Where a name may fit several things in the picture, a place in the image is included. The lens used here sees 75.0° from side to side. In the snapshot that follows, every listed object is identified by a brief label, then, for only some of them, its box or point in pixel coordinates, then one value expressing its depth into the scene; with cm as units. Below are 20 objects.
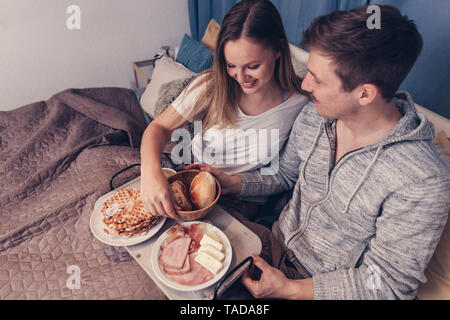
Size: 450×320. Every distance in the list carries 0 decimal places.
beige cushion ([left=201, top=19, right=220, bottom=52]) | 208
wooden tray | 71
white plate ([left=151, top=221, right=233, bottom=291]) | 69
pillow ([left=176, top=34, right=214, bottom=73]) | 193
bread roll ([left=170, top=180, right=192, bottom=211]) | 85
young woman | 97
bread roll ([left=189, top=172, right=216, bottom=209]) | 84
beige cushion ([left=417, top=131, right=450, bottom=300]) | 79
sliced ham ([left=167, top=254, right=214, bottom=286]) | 71
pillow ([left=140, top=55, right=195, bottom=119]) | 192
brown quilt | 90
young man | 71
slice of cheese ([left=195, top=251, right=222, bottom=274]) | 73
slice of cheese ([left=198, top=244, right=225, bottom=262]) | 75
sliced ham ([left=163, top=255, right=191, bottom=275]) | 73
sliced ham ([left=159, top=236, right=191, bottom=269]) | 74
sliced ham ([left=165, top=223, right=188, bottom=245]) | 80
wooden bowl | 82
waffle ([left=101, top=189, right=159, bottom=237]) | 80
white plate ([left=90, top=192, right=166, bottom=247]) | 79
